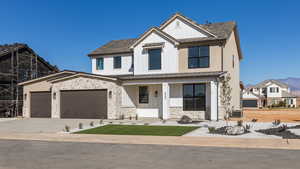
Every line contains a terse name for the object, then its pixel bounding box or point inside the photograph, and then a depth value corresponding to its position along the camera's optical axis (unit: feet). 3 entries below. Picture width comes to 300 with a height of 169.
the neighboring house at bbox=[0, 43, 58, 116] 95.66
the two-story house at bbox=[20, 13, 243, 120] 69.51
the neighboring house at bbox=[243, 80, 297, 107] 206.82
